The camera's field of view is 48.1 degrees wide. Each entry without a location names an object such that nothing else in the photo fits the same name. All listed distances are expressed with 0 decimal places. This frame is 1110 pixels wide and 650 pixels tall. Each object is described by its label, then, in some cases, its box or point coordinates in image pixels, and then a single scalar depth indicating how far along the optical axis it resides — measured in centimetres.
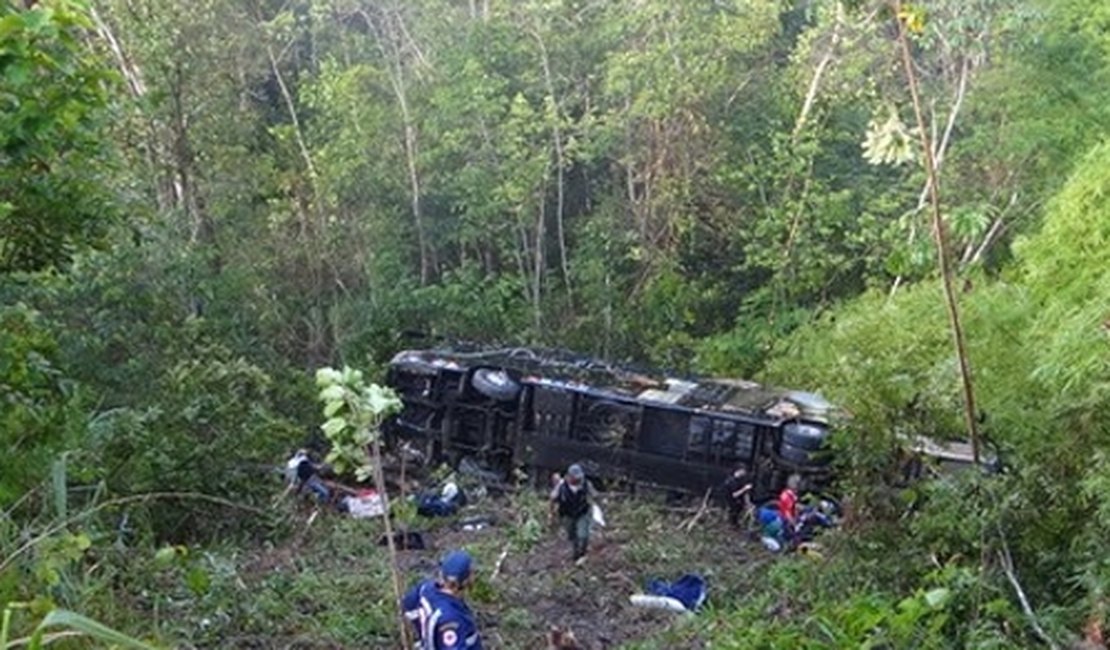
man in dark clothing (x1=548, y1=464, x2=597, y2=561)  1113
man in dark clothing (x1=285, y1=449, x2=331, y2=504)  1399
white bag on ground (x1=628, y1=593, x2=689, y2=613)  984
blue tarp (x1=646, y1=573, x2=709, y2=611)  1006
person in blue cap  617
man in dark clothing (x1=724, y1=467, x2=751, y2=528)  1363
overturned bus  1422
